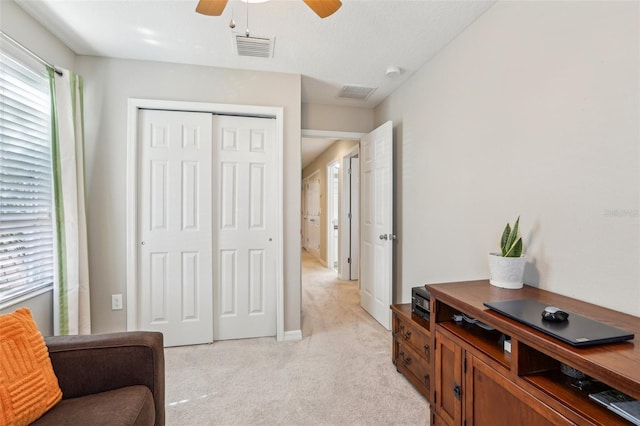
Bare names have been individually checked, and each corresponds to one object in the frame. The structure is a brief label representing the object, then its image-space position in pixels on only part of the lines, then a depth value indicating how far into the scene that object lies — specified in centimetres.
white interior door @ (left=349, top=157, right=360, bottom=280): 488
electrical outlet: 246
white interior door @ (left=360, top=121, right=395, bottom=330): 286
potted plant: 144
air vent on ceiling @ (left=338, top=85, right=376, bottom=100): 300
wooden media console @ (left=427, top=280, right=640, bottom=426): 80
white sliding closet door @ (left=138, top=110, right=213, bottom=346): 251
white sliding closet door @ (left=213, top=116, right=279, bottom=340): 266
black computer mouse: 99
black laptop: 86
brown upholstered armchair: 108
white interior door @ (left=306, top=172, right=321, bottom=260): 694
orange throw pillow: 94
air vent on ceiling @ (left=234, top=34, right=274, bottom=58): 213
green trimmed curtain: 206
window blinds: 172
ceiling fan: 134
